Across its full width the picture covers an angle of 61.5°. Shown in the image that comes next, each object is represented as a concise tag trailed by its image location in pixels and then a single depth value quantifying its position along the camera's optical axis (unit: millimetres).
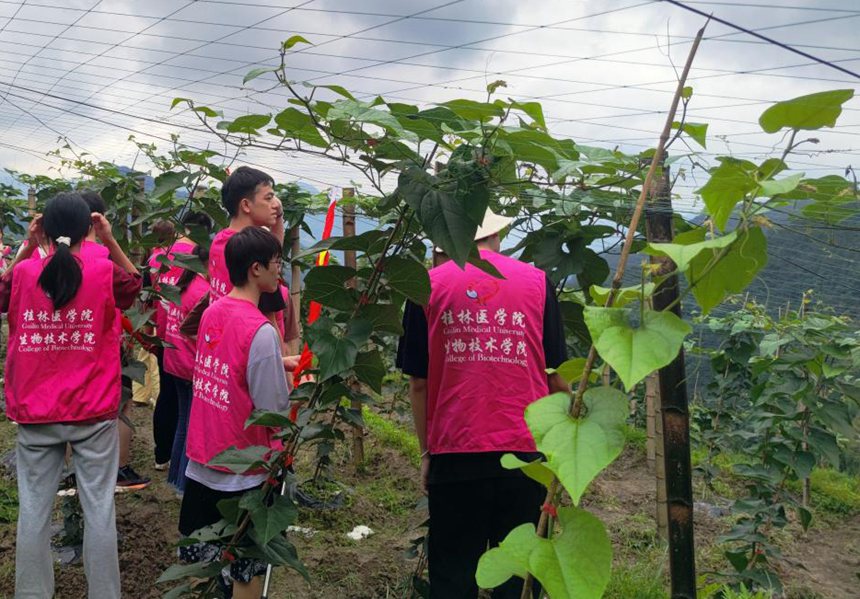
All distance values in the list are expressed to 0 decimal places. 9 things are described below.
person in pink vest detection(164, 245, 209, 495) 3216
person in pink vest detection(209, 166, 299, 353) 2697
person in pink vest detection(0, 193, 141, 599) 2469
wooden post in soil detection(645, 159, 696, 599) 1485
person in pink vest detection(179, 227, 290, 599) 2186
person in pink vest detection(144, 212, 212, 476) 3641
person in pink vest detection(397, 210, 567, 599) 2078
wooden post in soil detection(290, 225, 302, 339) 4439
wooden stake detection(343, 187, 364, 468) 4105
